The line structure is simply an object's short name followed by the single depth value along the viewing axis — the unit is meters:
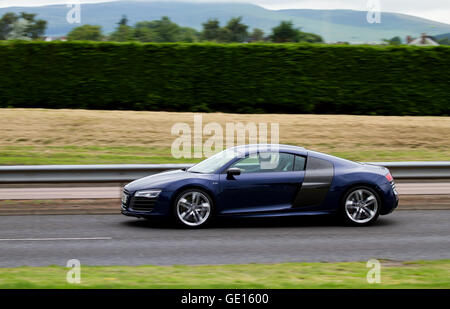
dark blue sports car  18.33
